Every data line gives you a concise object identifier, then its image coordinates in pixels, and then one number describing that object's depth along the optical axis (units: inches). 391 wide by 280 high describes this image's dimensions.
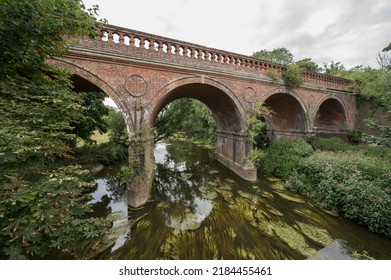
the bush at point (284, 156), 404.5
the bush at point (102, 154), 443.8
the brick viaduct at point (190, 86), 261.7
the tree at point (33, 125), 80.1
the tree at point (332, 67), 1064.2
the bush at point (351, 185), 225.8
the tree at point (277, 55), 1047.0
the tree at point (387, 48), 461.4
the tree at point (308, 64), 848.7
